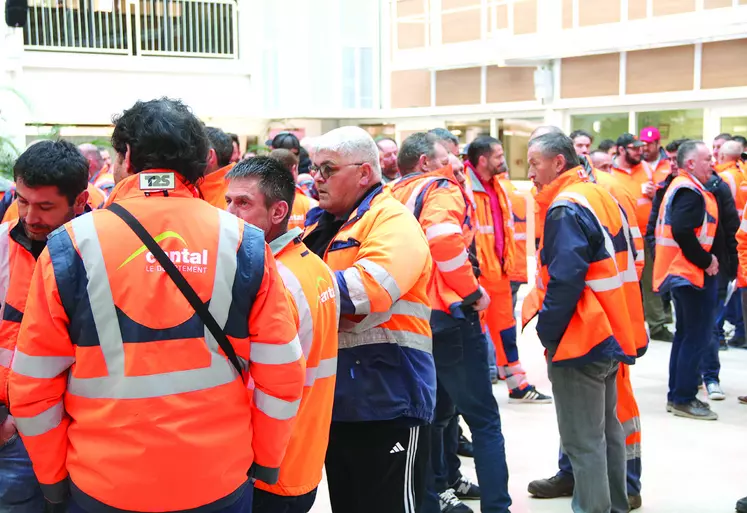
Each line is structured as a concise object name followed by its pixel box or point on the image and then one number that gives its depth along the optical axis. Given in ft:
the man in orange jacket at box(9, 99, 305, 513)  6.79
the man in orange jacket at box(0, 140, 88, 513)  8.70
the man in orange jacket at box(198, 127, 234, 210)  12.94
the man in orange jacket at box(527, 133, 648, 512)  13.19
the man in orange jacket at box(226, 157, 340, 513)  8.57
